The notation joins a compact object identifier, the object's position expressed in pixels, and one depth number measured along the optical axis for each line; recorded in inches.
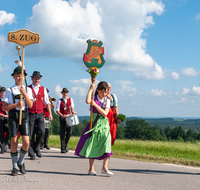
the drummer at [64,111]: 404.5
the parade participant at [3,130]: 389.7
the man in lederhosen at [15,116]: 222.8
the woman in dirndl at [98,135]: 229.5
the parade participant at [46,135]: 449.1
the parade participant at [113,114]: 320.2
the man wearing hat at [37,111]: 324.5
